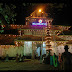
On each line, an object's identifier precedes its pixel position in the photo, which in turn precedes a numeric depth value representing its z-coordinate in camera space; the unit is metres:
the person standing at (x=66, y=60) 4.64
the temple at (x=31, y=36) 17.80
